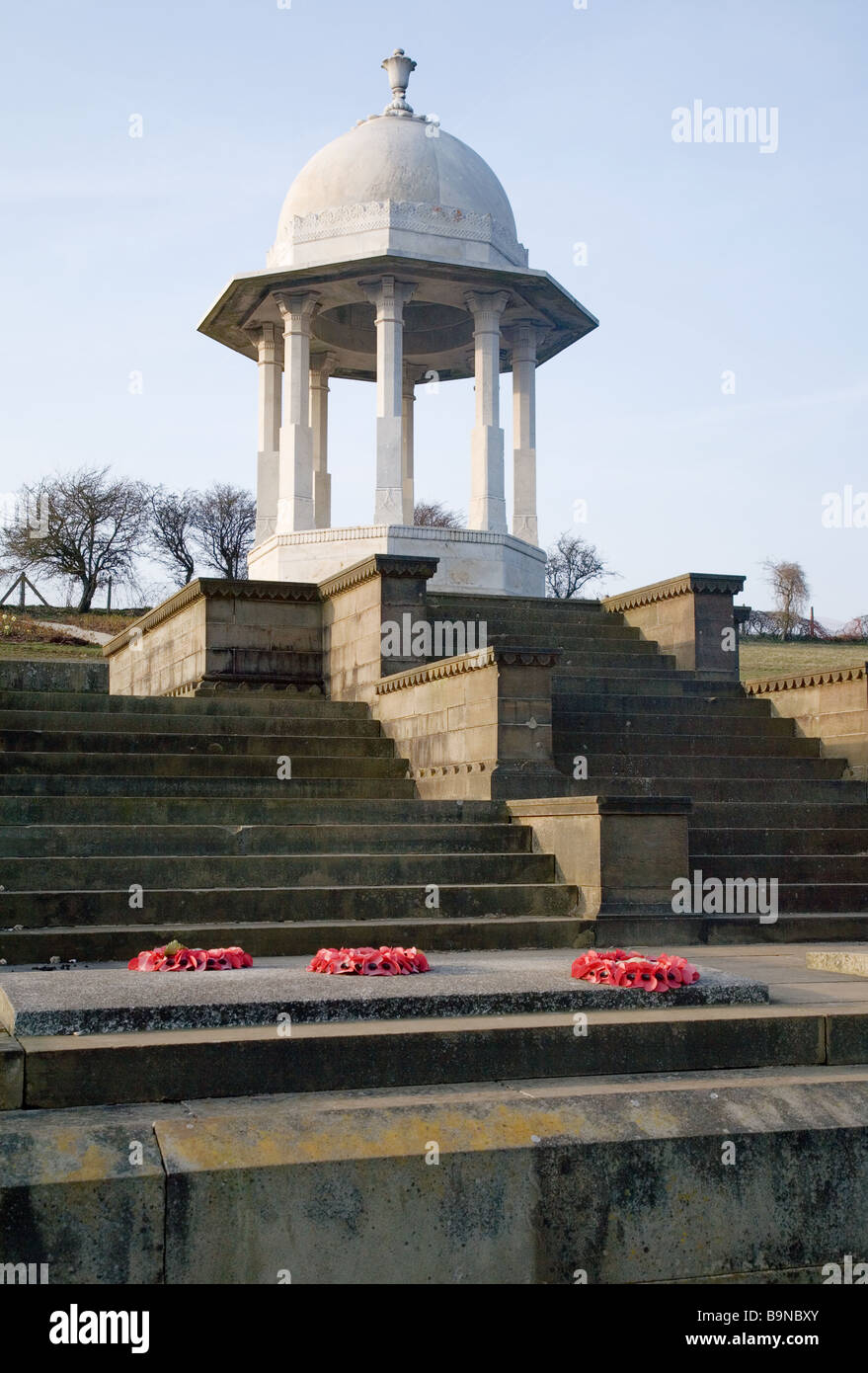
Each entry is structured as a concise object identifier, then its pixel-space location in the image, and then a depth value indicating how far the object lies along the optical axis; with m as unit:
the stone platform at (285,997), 6.02
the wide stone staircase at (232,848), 9.61
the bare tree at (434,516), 81.62
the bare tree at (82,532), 49.16
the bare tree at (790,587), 62.59
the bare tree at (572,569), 69.94
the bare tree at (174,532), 60.69
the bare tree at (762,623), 58.22
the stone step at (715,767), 14.12
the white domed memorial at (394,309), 23.64
